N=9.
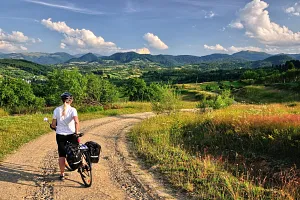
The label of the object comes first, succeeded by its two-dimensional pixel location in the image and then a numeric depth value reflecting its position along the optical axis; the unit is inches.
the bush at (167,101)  796.0
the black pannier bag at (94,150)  311.1
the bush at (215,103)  922.7
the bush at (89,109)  1059.6
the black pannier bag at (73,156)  296.8
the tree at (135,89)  3415.4
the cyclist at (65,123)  304.8
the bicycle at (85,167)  299.6
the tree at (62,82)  1422.2
